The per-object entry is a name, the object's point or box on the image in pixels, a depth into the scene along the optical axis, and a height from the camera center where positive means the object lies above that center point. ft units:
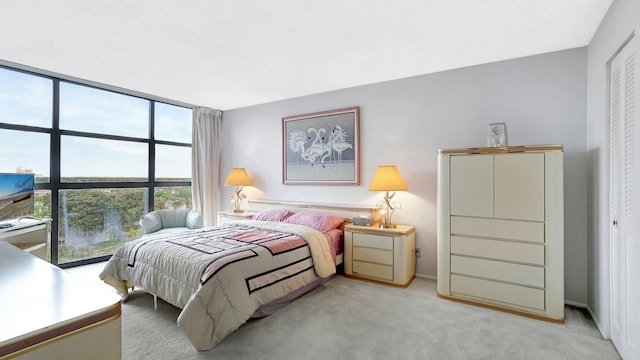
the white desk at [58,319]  2.19 -1.15
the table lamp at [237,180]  16.14 +0.02
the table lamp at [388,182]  11.28 -0.05
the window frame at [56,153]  11.96 +1.15
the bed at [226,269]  7.00 -2.59
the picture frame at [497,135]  9.65 +1.54
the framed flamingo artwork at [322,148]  13.57 +1.63
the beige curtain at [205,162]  17.12 +1.09
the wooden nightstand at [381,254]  10.88 -2.84
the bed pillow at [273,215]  13.77 -1.66
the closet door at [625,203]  5.85 -0.49
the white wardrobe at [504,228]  8.31 -1.46
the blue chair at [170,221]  13.25 -1.96
